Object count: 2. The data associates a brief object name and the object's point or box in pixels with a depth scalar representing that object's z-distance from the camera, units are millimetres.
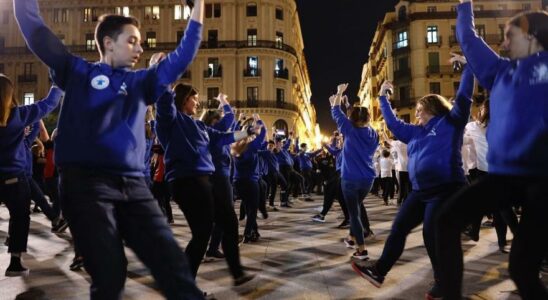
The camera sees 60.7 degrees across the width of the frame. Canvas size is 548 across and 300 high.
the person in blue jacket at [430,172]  4234
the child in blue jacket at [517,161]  2633
